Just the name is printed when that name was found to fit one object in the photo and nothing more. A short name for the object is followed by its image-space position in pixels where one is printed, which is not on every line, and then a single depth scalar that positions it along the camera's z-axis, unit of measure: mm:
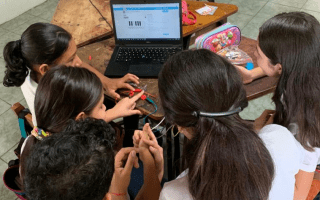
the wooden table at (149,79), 1286
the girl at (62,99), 1046
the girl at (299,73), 984
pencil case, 1441
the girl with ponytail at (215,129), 763
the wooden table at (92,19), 1678
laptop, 1446
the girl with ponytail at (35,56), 1263
